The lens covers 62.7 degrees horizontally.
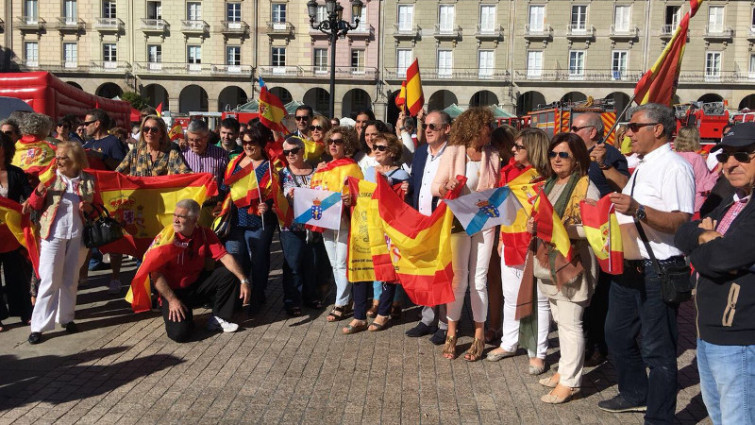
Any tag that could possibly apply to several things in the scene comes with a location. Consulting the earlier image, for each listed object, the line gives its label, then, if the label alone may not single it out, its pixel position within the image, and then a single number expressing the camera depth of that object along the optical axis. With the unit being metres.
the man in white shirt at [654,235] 3.55
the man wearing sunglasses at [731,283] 2.70
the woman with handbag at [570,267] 4.34
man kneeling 5.62
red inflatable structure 13.74
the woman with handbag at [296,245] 6.42
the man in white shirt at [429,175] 5.43
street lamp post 14.57
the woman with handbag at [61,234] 5.59
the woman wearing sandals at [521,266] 4.93
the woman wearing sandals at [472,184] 5.18
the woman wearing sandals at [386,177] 5.89
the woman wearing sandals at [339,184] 6.16
